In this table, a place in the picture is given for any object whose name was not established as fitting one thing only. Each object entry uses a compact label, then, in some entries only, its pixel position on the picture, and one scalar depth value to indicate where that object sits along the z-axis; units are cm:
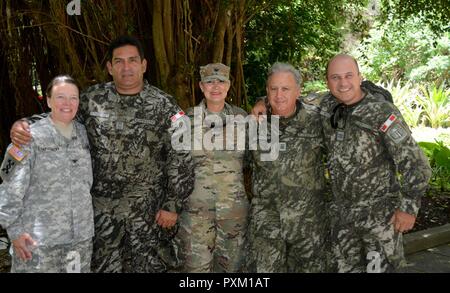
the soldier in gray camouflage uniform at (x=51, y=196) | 260
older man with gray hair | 309
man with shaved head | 287
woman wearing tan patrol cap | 311
